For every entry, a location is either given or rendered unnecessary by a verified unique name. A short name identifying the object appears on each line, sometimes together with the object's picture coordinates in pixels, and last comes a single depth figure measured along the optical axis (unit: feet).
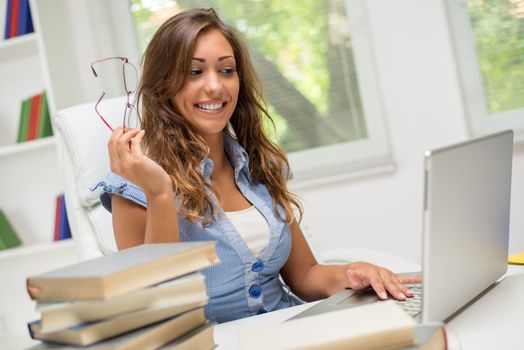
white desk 4.59
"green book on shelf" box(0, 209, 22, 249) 10.84
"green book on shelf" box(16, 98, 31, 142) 10.71
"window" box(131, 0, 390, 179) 9.94
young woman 6.02
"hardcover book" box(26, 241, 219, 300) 4.25
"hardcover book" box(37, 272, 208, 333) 4.31
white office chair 6.96
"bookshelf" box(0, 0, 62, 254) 11.34
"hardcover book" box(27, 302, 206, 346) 4.31
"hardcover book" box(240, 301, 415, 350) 4.12
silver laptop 4.50
